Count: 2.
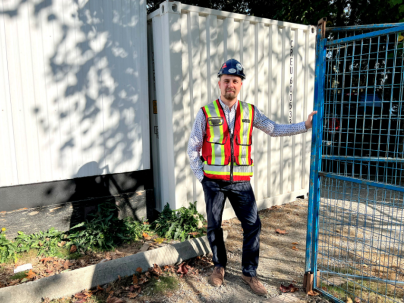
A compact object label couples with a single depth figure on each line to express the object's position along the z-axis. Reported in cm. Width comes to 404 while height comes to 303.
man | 336
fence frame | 314
